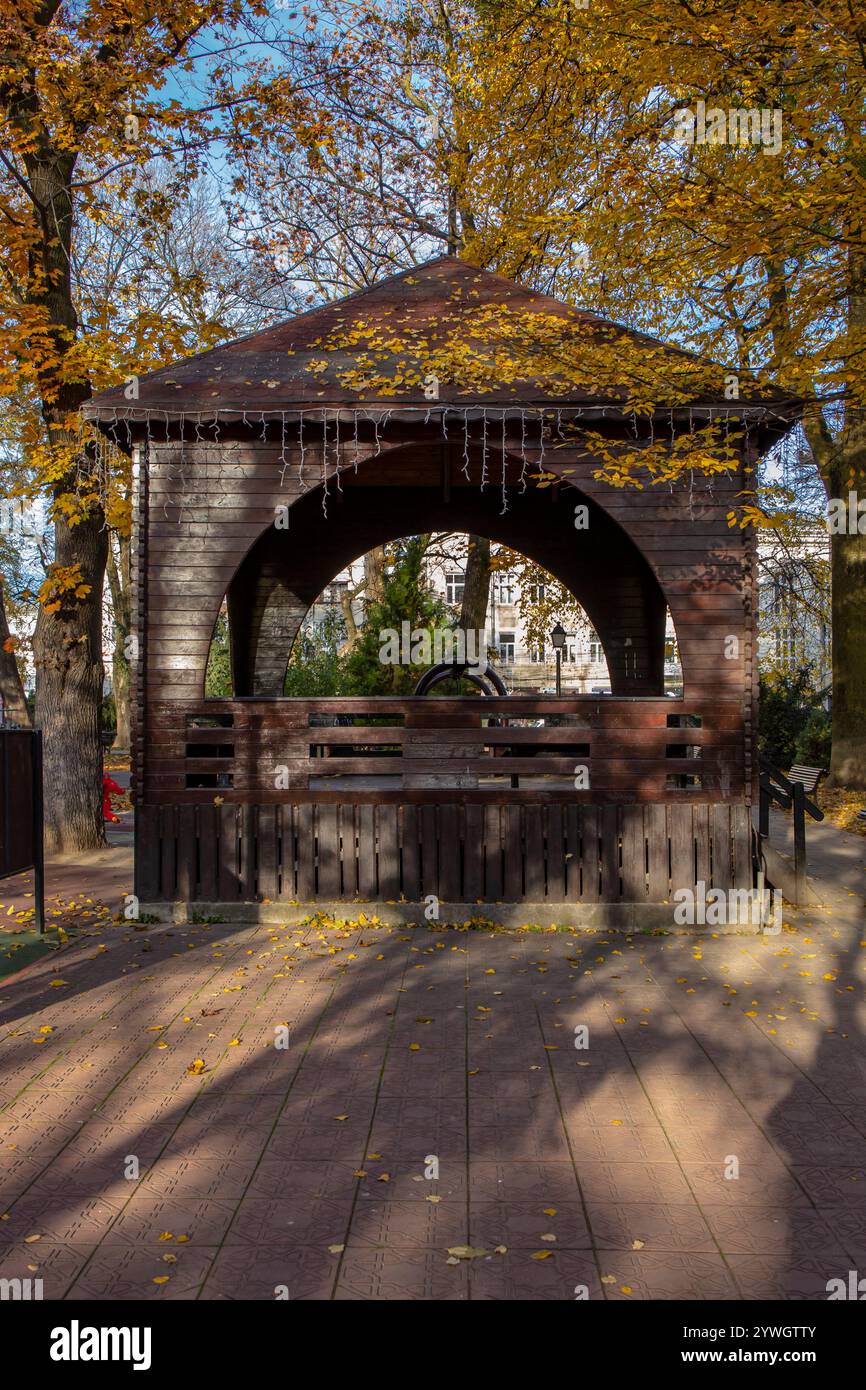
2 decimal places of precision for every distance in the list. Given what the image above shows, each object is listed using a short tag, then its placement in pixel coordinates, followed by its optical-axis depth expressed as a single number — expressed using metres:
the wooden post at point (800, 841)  9.19
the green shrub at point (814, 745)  19.98
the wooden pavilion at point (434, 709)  8.88
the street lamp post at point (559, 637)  25.17
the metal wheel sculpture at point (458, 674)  14.61
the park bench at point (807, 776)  15.16
